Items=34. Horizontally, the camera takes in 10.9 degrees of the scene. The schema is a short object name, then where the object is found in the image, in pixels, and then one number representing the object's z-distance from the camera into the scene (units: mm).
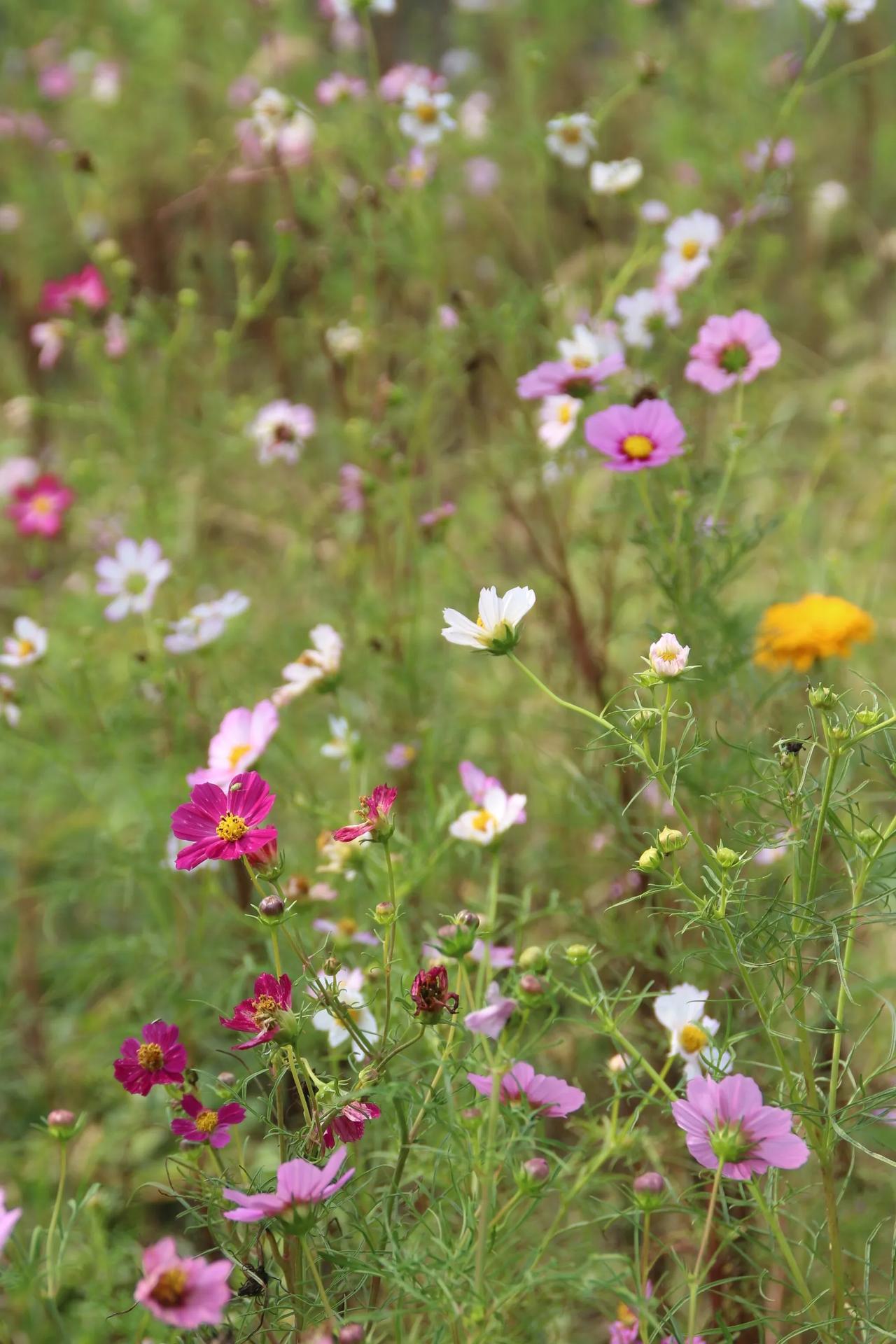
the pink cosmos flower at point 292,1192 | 2478
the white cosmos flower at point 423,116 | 3222
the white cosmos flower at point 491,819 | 2670
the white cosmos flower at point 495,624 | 2596
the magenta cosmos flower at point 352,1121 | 2551
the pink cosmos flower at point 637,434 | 2782
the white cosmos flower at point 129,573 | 3120
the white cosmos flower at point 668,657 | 2540
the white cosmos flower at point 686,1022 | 2625
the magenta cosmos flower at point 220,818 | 2566
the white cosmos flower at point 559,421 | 2950
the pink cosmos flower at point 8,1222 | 2492
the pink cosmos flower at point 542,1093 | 2586
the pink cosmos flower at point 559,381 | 2873
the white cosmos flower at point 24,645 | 2998
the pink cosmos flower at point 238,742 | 2824
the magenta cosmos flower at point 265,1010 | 2512
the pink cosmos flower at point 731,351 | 2874
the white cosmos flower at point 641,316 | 3074
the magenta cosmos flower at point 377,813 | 2562
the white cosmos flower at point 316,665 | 2891
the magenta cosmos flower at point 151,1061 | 2590
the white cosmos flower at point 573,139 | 3149
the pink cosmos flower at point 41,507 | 3625
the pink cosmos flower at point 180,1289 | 2432
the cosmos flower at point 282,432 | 3286
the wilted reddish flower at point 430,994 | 2516
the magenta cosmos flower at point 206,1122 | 2568
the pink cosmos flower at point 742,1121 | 2517
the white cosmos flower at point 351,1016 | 2653
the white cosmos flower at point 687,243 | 3095
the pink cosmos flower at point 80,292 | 3430
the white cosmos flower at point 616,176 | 3131
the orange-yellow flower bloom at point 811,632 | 2950
